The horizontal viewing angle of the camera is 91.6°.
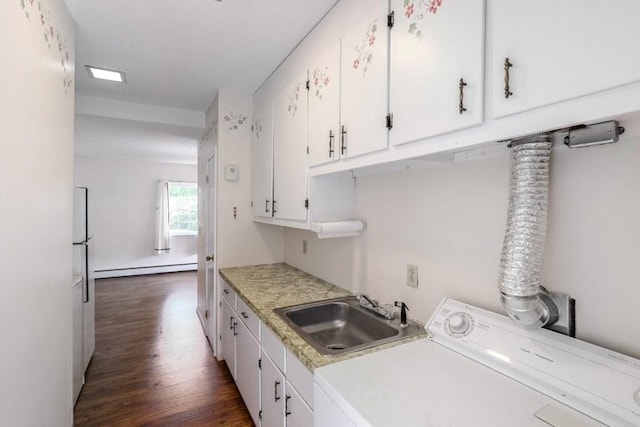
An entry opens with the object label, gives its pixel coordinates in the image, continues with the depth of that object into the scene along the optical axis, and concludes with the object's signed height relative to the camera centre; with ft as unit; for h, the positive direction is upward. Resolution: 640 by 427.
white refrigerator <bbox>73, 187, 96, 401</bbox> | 7.57 -2.22
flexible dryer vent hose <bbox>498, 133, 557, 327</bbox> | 2.78 -0.20
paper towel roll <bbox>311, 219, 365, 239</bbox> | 5.76 -0.34
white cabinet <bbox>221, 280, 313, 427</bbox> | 4.11 -2.73
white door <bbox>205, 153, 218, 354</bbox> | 9.52 -1.51
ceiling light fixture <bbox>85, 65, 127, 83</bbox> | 7.76 +3.47
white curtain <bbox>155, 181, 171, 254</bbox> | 20.84 -0.85
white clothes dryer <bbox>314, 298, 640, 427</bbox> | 2.54 -1.72
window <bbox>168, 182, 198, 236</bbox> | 21.97 +0.04
